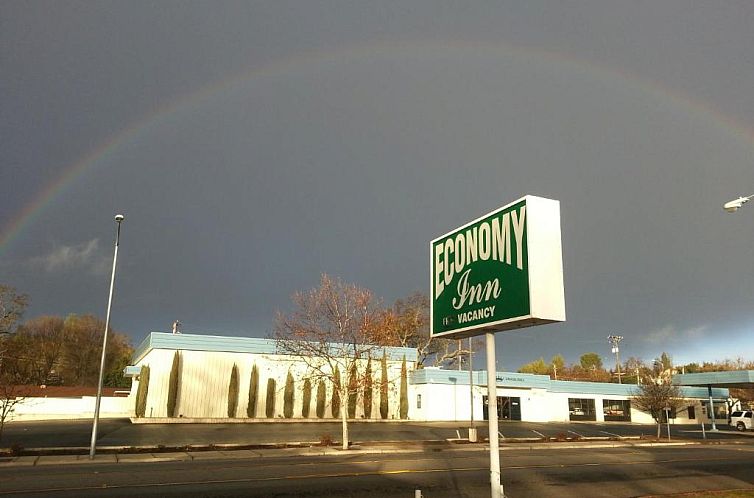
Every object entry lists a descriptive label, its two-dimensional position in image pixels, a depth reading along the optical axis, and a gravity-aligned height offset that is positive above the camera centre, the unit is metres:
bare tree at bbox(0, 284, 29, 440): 27.68 +2.49
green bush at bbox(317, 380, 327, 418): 47.25 -1.81
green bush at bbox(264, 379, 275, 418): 45.53 -1.88
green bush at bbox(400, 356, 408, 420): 50.44 -1.75
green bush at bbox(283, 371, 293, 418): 45.81 -1.72
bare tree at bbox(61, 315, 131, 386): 79.94 +3.20
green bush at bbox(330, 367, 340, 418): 43.62 -2.29
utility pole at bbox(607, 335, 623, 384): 104.06 +7.61
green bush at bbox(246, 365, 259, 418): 44.72 -1.32
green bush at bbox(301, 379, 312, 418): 46.88 -2.06
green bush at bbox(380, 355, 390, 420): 49.41 -2.27
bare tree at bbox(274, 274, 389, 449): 30.22 +2.36
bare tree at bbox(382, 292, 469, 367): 72.31 +5.81
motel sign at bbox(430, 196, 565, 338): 8.80 +1.84
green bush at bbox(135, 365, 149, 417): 41.47 -1.61
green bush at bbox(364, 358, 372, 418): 47.03 -2.28
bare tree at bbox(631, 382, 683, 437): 40.69 -1.20
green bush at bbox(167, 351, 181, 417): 42.50 -0.73
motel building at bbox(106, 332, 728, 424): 43.75 -0.98
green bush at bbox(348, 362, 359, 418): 29.55 -0.12
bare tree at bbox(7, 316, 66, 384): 68.25 +3.35
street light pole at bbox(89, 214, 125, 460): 23.25 +2.40
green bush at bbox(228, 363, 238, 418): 44.12 -1.32
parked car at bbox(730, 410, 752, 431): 58.44 -3.80
